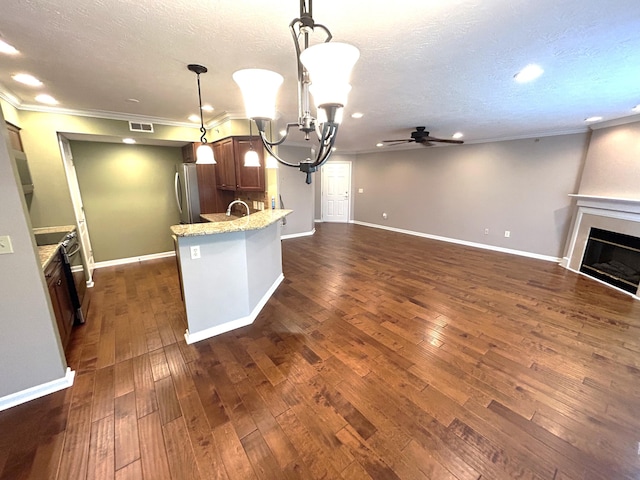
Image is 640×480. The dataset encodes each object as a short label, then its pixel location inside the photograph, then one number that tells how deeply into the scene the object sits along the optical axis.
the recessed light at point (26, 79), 2.33
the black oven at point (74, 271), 2.63
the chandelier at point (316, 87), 0.92
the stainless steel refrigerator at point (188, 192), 4.36
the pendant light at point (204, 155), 2.64
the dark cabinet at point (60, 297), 2.14
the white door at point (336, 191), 8.66
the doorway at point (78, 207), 3.64
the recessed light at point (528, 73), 2.09
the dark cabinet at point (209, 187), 4.49
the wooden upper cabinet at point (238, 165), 3.94
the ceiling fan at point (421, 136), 4.40
